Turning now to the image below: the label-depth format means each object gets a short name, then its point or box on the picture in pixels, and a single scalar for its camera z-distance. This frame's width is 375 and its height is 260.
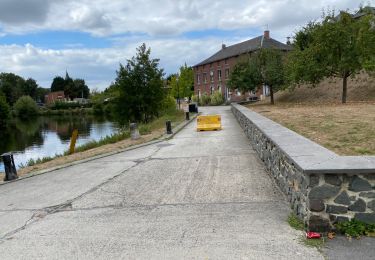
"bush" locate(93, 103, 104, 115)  107.45
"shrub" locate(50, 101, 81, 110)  129.70
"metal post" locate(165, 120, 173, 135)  18.39
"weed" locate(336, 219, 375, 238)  4.65
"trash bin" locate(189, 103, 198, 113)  37.88
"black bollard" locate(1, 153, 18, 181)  10.48
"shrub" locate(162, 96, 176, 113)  35.61
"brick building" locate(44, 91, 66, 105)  150.70
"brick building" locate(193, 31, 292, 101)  69.38
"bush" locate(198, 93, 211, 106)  62.79
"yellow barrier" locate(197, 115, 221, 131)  19.42
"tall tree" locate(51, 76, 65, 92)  160.12
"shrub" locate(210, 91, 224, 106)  60.84
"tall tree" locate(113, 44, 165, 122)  33.03
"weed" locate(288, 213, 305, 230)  5.08
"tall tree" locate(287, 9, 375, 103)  31.39
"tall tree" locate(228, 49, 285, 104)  41.84
